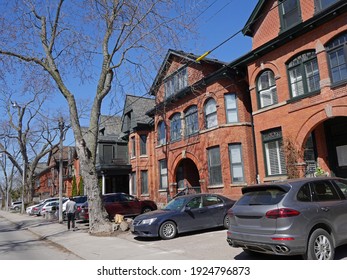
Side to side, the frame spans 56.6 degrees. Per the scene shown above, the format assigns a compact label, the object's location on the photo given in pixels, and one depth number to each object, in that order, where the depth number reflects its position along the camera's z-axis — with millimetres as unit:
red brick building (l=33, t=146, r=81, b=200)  47494
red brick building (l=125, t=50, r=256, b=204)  18719
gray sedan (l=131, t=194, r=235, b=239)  11109
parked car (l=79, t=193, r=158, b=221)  18375
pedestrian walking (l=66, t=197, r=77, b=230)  16484
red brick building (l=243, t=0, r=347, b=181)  13289
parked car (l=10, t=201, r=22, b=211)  52591
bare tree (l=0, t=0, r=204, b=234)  14070
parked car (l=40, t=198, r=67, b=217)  28430
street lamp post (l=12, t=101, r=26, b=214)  38284
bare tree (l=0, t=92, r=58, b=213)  39938
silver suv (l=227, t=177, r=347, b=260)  5949
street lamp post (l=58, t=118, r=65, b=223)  20619
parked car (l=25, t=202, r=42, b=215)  33969
